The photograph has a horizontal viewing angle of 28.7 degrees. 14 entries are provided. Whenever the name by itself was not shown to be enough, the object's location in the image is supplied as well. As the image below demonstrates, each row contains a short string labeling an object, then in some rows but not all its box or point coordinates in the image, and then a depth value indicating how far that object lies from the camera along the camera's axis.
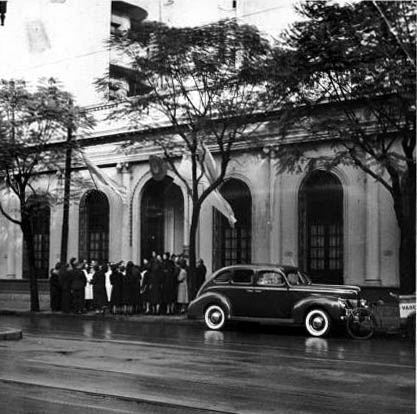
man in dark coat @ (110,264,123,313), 23.95
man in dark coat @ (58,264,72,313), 25.25
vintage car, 17.00
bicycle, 16.69
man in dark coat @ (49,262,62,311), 26.22
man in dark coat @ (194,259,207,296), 23.03
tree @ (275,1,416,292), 16.14
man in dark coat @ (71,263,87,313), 24.91
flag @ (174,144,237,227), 24.16
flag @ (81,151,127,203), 27.45
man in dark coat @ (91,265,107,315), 24.30
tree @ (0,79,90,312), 25.17
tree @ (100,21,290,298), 20.62
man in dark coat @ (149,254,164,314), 22.67
